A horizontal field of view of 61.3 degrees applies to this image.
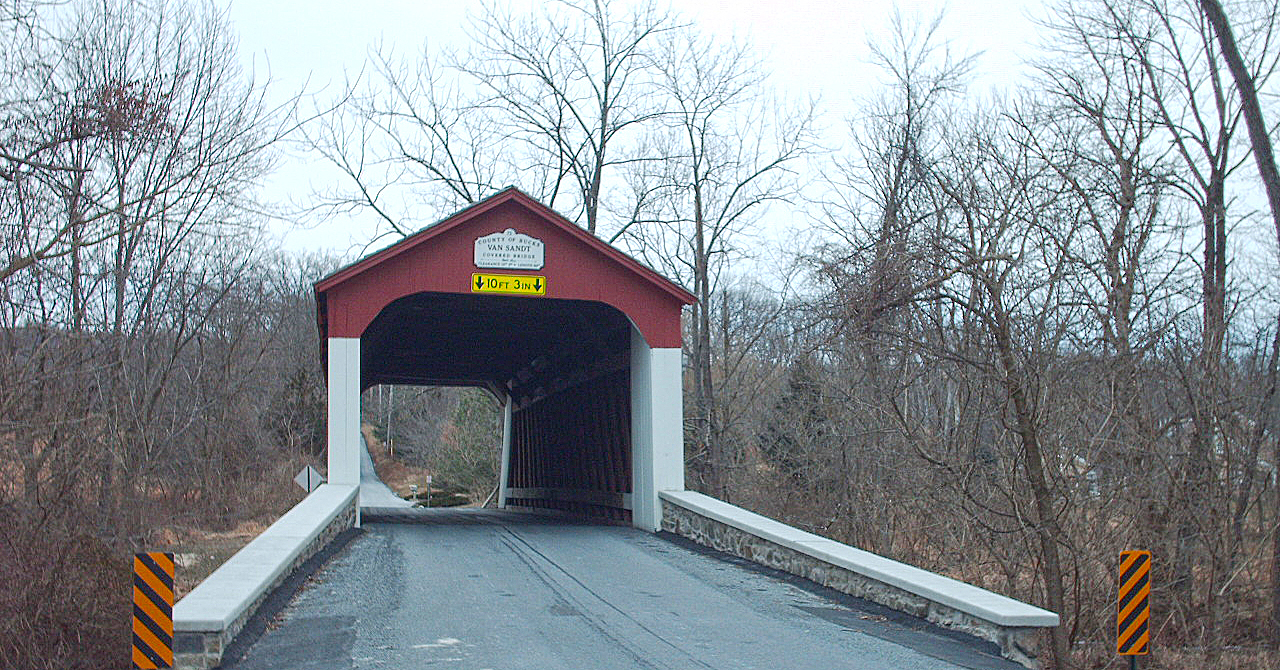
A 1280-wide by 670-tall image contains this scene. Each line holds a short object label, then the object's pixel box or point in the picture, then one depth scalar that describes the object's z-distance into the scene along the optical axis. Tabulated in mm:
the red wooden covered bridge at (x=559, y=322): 12164
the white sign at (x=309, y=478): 20094
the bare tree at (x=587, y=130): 23625
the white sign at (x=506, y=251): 12414
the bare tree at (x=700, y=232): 22734
